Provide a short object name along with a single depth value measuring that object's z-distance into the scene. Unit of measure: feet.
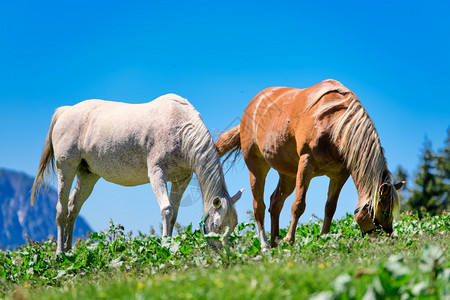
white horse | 50.49
